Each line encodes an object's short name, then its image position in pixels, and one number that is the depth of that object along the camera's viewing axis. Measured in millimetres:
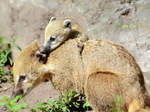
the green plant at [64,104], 10148
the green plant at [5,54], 12788
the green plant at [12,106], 7582
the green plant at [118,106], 7905
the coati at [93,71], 8734
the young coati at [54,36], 10109
